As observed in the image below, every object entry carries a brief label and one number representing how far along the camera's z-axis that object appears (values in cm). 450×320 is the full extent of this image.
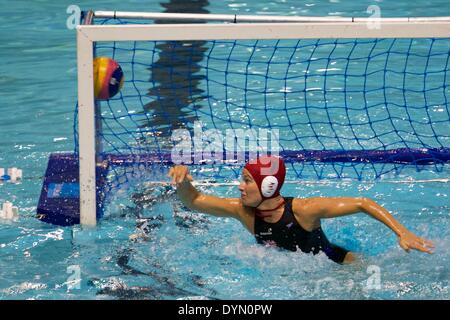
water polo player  912
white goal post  994
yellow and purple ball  1050
